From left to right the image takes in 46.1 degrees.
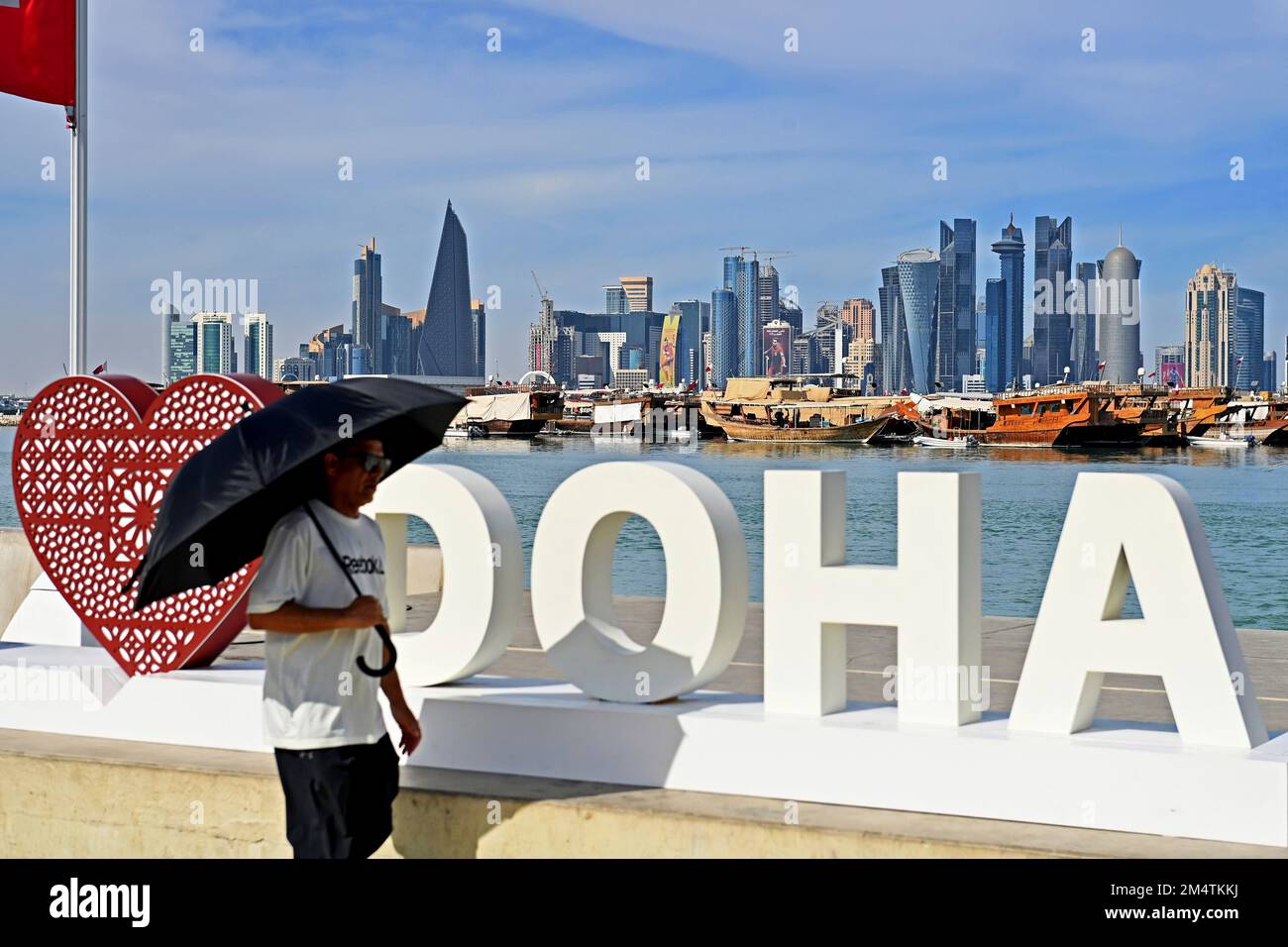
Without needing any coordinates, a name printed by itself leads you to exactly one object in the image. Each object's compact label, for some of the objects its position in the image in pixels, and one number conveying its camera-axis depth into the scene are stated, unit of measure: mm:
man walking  5188
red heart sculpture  7762
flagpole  10281
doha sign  5855
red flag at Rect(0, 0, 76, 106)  11102
